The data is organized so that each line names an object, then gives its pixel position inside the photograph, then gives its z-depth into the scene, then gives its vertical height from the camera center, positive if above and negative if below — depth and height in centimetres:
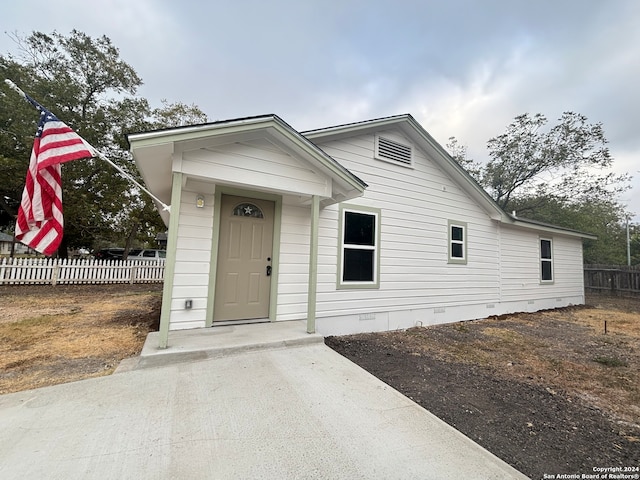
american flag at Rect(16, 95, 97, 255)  327 +82
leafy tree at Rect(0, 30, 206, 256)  1165 +644
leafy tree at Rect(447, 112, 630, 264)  1484 +565
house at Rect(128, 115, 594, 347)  371 +67
